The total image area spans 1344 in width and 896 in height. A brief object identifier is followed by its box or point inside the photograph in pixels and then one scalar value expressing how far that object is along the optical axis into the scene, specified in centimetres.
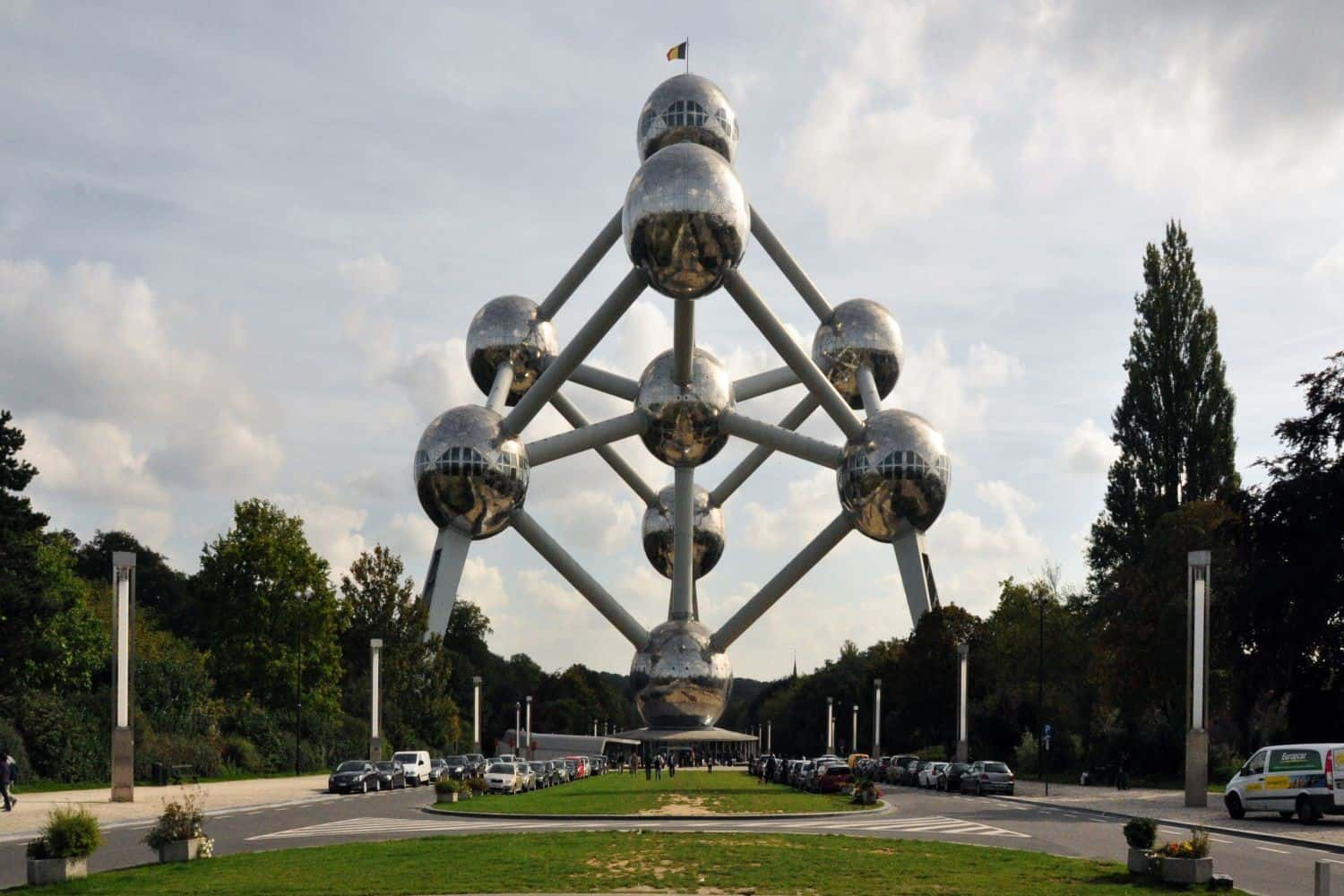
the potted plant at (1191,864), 1509
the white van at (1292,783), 2730
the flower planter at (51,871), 1525
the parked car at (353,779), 4081
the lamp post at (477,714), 6798
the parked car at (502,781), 4078
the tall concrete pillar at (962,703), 5169
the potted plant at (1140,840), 1598
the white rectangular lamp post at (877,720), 7300
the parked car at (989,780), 4259
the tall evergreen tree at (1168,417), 5678
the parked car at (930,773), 4738
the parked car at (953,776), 4512
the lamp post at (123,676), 3372
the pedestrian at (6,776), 2972
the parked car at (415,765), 4628
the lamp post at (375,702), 5050
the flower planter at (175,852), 1773
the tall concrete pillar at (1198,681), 3378
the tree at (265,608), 6184
